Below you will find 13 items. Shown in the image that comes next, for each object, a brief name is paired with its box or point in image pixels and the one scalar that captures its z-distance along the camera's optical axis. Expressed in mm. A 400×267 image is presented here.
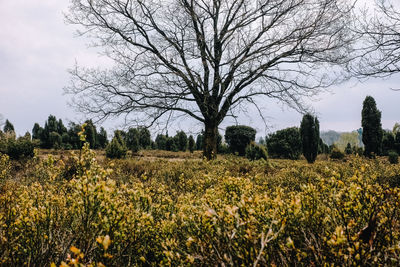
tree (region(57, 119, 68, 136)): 43419
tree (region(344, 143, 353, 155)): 35969
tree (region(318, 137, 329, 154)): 36491
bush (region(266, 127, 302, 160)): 28594
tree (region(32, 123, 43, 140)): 42434
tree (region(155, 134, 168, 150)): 36528
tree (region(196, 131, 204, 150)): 41259
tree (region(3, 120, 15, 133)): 44034
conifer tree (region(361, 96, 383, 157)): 26516
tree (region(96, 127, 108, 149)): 38938
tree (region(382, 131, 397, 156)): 29997
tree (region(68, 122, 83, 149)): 35544
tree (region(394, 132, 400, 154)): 29594
